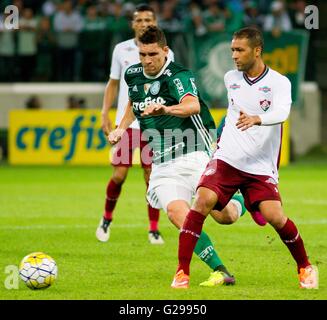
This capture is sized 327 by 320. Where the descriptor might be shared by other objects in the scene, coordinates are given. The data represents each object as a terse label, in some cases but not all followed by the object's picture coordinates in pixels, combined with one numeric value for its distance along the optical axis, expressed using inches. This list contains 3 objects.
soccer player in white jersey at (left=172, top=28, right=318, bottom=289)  641.6
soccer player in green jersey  670.5
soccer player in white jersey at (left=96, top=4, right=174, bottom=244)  882.8
